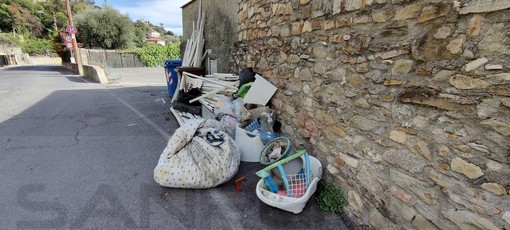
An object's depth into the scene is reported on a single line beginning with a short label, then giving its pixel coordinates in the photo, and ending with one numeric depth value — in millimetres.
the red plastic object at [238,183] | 2625
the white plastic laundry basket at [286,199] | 2062
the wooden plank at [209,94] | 4602
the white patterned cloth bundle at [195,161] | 2516
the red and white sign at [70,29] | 13318
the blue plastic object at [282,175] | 2150
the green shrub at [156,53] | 24478
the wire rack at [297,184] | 2162
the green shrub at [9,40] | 32191
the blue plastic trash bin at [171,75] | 6895
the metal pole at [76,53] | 13580
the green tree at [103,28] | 22469
